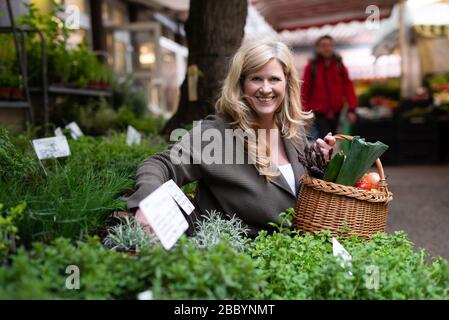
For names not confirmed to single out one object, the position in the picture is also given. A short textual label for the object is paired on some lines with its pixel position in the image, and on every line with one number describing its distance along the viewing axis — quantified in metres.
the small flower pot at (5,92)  4.81
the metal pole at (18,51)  4.48
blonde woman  2.51
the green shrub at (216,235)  1.87
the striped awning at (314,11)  9.19
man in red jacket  7.21
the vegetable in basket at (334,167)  2.24
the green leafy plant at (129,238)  1.74
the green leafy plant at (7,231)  1.46
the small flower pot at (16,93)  4.87
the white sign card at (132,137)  4.22
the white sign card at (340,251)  1.70
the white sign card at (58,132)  3.72
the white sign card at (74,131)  4.43
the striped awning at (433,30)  11.46
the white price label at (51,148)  2.95
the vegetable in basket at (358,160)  2.21
